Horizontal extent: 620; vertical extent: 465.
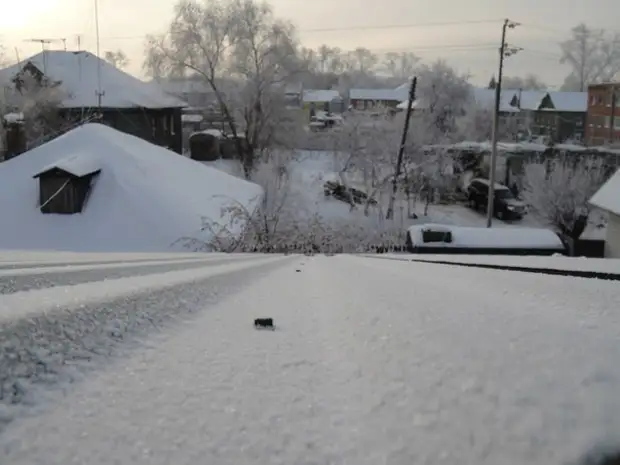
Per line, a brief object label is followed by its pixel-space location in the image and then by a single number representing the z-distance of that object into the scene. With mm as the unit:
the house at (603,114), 46750
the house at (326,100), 76688
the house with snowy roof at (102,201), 14693
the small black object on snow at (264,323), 2152
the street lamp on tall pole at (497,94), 24109
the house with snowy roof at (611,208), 18780
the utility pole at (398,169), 28259
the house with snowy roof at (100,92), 33312
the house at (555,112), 55281
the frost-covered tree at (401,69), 123812
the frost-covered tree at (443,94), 45562
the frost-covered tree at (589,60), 79519
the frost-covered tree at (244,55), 35562
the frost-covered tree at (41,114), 31641
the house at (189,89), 38000
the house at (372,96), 69388
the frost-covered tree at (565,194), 27031
